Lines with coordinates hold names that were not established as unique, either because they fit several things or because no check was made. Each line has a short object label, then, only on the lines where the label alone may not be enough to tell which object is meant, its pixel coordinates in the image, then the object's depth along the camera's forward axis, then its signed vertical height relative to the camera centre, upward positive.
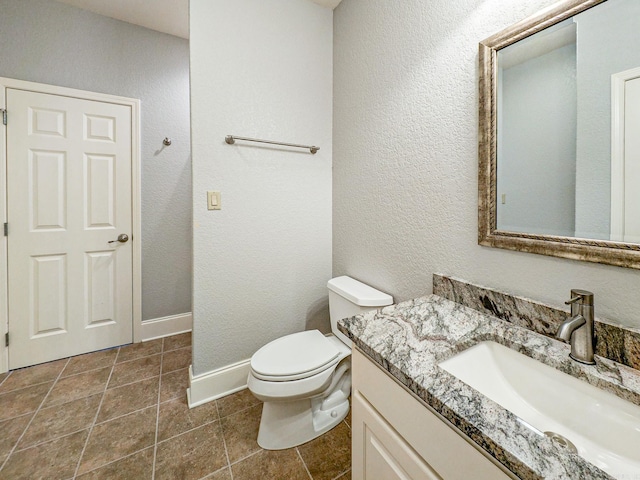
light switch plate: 1.52 +0.22
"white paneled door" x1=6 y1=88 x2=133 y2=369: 1.81 +0.10
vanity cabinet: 0.51 -0.46
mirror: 0.67 +0.31
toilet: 1.19 -0.66
